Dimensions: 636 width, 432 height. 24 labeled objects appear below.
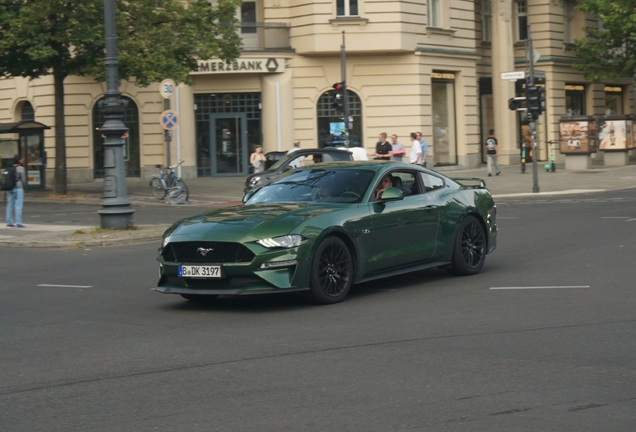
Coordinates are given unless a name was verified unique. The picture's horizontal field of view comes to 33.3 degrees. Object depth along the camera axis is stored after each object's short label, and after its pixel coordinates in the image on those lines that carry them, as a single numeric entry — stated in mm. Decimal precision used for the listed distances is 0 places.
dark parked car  27891
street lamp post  19703
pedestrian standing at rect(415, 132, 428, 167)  34875
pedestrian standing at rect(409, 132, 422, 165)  34409
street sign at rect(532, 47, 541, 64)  32269
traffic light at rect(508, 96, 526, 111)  34781
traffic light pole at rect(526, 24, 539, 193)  31344
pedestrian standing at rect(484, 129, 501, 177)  39000
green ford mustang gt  10094
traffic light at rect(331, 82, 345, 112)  34250
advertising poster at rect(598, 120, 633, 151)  42969
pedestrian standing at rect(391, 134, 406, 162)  35000
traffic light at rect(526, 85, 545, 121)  31484
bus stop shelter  34625
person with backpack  22656
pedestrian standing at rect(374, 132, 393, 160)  34781
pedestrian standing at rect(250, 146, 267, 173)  35594
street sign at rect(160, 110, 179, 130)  29859
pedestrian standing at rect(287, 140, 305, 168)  28766
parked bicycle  30516
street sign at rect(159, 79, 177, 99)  29547
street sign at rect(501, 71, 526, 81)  31750
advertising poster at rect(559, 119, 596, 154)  41719
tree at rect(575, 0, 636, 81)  44875
